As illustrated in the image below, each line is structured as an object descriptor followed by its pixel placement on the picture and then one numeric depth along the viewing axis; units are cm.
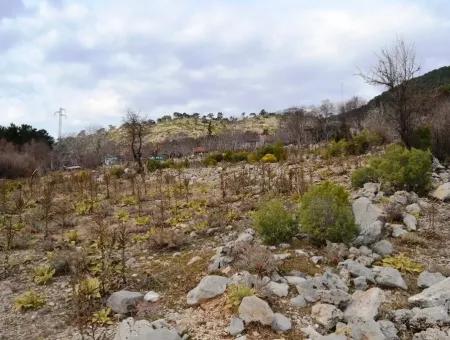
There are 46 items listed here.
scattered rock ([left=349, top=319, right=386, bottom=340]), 387
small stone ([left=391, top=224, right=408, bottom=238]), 693
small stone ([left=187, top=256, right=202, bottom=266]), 612
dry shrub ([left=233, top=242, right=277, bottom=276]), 510
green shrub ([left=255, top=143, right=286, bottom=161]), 2170
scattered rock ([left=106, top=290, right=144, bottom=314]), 474
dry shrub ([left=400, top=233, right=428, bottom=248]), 664
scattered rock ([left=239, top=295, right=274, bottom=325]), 417
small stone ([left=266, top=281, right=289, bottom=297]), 474
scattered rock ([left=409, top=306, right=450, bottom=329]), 416
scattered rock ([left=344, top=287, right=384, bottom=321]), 426
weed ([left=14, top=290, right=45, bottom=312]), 518
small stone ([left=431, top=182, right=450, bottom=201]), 934
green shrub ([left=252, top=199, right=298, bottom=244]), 646
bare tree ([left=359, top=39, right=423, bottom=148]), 1480
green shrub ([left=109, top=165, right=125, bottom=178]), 2118
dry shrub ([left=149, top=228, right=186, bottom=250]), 720
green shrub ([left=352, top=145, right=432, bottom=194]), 959
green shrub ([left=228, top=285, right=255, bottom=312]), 440
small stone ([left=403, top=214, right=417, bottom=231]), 732
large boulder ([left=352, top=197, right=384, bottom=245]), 630
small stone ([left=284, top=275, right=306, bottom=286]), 499
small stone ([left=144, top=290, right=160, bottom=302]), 497
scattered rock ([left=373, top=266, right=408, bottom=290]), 505
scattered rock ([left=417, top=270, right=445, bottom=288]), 511
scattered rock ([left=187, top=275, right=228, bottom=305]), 473
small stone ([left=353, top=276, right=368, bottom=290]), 498
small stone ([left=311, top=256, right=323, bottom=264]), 571
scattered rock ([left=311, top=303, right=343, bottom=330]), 424
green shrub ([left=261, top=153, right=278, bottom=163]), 2042
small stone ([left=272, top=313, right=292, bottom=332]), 413
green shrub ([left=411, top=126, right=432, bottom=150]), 1448
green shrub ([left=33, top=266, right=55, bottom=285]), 598
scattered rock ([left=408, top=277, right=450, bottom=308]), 445
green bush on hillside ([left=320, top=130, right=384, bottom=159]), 1869
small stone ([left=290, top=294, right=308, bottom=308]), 457
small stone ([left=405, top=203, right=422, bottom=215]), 814
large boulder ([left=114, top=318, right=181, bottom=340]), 378
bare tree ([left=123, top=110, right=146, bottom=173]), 2553
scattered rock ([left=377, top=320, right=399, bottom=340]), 398
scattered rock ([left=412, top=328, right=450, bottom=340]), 395
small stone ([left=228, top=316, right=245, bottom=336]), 406
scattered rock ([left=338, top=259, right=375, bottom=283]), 518
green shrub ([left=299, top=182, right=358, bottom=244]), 629
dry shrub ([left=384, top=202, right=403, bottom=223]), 770
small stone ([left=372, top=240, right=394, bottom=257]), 606
